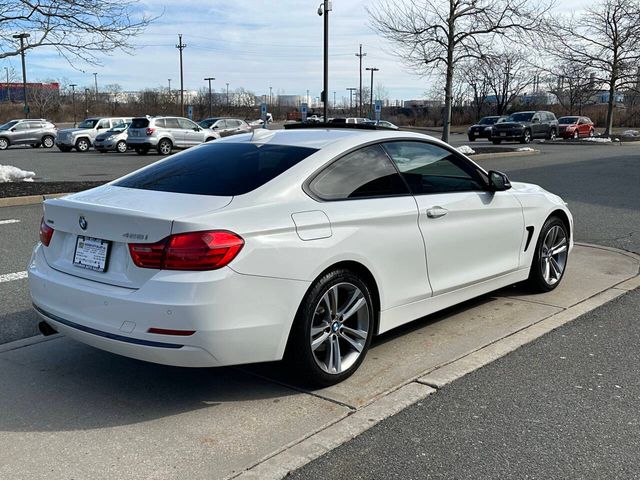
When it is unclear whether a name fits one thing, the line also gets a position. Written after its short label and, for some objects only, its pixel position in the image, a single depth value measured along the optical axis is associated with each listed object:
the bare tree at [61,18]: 12.45
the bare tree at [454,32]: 21.72
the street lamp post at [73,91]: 80.15
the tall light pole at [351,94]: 106.29
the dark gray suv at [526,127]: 35.66
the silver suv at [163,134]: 27.69
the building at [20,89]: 82.05
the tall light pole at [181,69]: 65.69
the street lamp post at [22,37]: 13.43
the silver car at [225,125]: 32.06
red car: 41.09
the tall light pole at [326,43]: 24.81
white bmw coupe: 3.39
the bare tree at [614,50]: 33.84
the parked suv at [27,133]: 35.16
